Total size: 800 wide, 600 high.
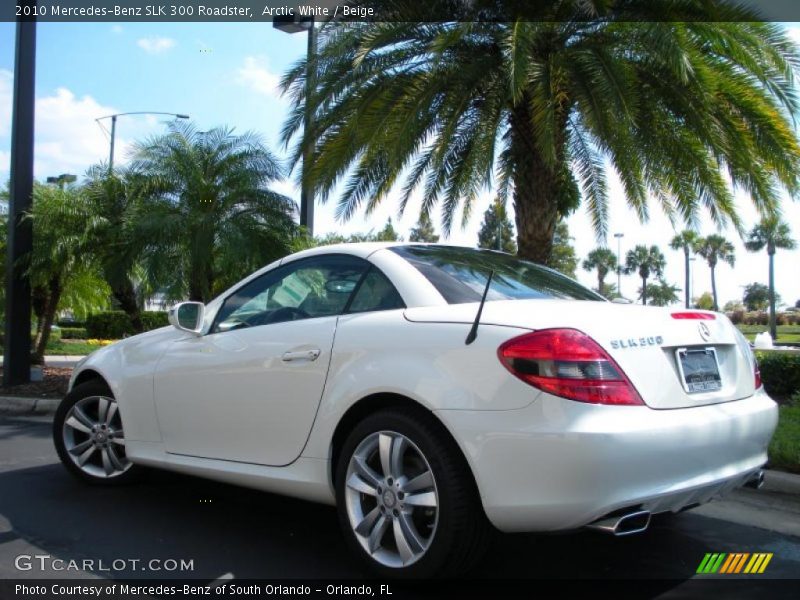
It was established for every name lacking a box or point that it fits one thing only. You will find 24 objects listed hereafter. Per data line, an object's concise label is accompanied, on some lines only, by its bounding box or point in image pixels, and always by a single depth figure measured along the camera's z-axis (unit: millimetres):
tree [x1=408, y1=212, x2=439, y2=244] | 55556
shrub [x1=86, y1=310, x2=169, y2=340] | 30453
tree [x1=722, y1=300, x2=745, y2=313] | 106038
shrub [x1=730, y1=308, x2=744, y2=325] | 83962
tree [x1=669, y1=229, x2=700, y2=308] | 62400
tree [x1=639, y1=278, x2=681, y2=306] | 82188
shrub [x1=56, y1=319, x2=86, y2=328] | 43244
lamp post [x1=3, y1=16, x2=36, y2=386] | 10227
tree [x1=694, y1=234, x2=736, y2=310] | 76981
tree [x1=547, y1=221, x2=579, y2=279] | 66812
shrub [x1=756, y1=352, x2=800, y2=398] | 9547
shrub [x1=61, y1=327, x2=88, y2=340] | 32531
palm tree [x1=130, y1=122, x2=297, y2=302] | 10328
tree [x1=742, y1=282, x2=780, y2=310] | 100125
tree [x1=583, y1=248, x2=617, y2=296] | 83412
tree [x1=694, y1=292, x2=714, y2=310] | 93875
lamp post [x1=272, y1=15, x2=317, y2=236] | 9336
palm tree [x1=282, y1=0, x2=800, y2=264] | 8141
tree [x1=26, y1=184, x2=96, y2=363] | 10867
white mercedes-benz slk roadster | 2754
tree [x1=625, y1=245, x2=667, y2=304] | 86500
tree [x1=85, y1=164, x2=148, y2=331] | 11195
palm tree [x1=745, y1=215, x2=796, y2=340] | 55656
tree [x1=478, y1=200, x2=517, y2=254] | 57481
